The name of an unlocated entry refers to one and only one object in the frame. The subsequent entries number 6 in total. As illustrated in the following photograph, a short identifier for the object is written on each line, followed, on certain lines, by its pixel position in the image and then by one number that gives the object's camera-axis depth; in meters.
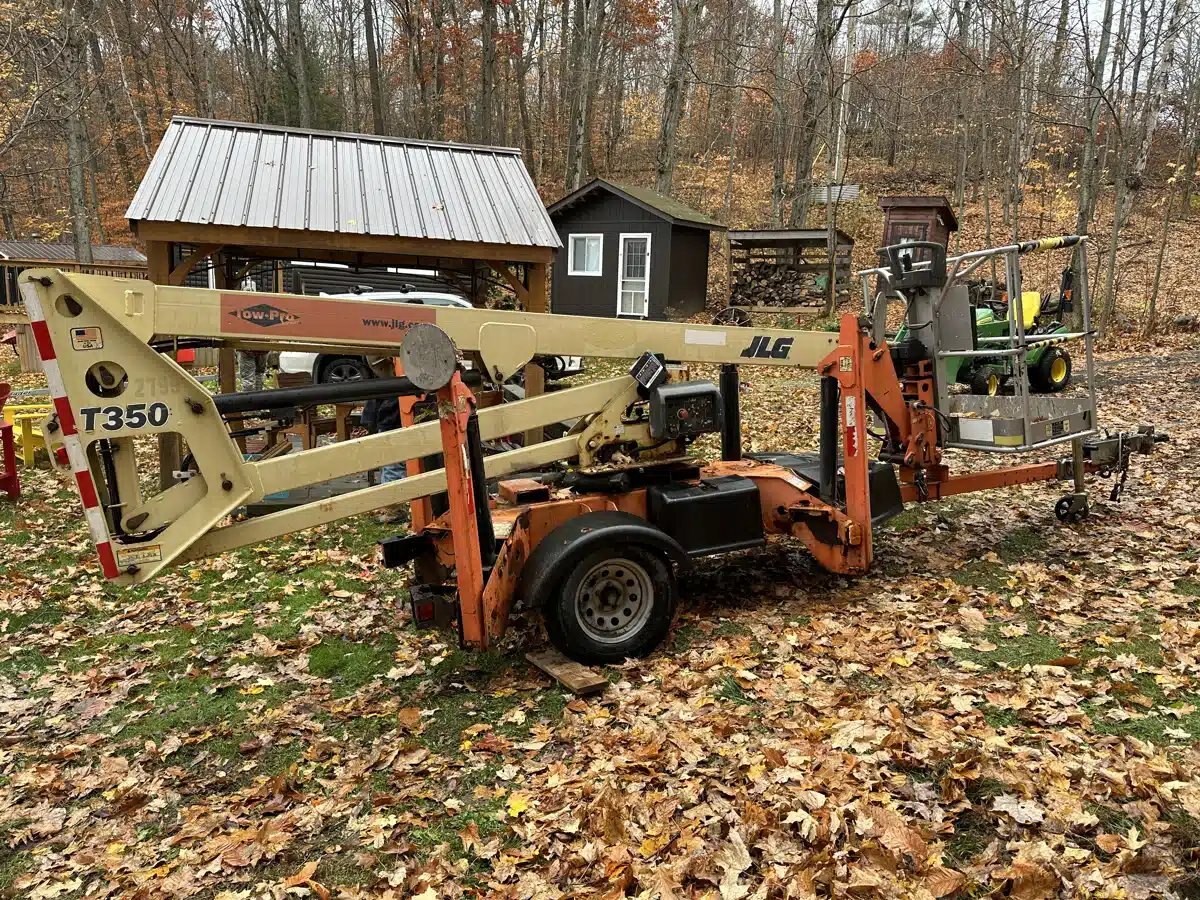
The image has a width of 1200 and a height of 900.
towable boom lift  4.08
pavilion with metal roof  9.48
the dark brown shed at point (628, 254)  24.19
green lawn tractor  13.77
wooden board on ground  4.76
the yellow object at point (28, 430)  11.80
